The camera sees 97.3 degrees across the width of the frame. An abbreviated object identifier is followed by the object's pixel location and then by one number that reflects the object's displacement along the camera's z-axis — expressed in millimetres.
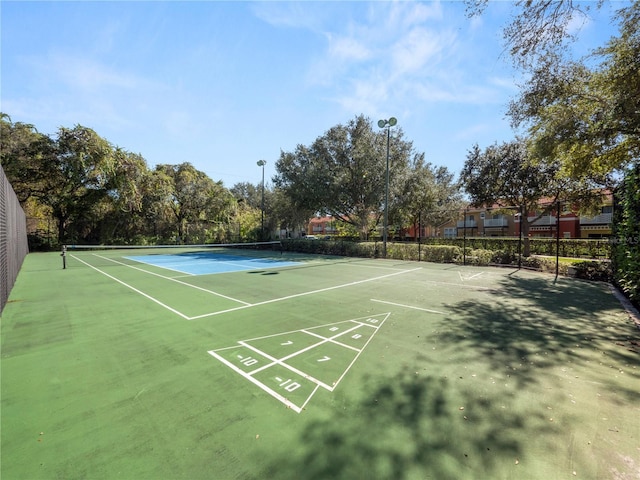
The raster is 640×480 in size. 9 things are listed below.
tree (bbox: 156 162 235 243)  33094
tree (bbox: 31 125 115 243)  25344
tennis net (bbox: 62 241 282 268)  17984
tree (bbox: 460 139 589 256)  16641
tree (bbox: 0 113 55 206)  23609
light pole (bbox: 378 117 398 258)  15867
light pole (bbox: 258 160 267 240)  25688
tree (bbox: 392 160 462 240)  23906
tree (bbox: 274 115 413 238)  22547
